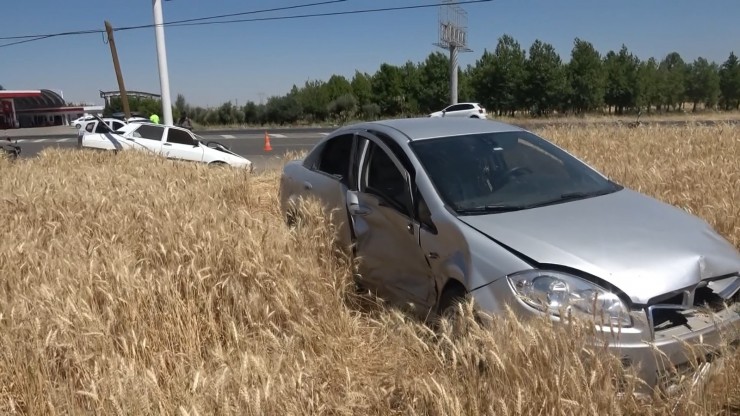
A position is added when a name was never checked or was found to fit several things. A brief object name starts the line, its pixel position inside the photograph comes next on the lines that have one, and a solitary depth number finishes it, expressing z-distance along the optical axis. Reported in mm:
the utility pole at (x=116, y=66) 27156
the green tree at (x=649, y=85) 59906
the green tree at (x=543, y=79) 58062
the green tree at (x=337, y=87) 67500
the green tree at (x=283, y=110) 60719
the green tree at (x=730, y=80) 64750
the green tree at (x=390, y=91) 63281
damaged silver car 2629
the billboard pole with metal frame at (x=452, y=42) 49844
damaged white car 16438
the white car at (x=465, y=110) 39688
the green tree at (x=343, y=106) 61812
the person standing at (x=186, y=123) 27534
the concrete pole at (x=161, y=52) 20109
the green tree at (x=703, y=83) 63531
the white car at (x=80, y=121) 47609
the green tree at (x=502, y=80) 59906
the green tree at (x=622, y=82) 59906
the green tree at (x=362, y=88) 65500
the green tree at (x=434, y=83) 61312
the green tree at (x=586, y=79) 57844
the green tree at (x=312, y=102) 62656
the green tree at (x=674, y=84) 63031
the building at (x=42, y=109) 77750
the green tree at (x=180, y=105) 63397
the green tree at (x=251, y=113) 61312
